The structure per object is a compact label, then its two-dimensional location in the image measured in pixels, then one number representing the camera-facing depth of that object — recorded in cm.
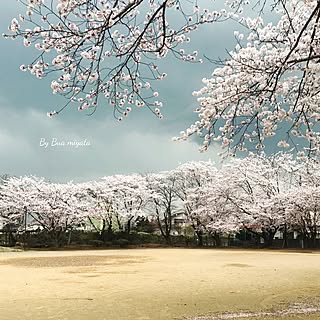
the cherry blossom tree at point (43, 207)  2448
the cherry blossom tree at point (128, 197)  2652
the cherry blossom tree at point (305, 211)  1997
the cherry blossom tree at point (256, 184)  2269
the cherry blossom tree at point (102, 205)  2631
